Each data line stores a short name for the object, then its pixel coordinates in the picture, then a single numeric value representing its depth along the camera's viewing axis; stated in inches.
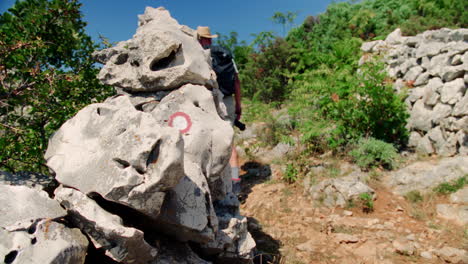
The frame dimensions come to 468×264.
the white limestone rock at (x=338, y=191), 196.7
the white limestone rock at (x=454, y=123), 216.4
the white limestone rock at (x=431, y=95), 246.5
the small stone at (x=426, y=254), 144.5
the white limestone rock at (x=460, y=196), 181.0
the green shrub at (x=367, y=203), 188.2
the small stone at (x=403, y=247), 147.5
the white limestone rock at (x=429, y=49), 269.0
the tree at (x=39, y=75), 114.9
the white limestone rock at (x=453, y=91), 230.5
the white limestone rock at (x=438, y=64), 250.2
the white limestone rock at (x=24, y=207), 73.8
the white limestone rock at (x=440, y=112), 234.3
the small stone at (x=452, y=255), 139.6
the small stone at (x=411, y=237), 159.2
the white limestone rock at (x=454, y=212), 170.1
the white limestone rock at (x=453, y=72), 229.5
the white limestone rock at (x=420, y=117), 246.8
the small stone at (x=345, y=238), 160.9
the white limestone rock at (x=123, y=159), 78.4
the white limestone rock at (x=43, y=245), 68.4
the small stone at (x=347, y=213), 186.3
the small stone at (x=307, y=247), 156.3
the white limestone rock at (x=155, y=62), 123.0
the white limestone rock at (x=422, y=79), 264.8
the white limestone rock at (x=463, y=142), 214.1
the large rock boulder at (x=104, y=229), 78.0
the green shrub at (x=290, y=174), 231.9
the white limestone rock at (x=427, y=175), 198.7
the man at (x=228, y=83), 196.9
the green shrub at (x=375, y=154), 227.3
